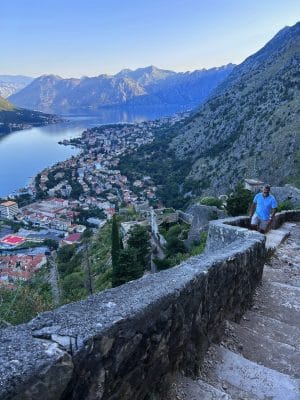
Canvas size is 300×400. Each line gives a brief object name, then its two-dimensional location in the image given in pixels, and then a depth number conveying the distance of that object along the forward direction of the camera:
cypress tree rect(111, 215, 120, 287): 19.01
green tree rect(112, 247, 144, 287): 15.82
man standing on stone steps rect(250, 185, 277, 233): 7.27
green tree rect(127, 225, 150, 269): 21.80
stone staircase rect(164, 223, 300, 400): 2.89
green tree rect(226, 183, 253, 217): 11.31
